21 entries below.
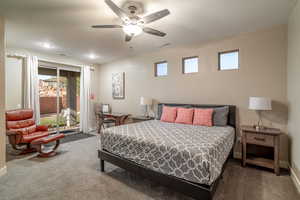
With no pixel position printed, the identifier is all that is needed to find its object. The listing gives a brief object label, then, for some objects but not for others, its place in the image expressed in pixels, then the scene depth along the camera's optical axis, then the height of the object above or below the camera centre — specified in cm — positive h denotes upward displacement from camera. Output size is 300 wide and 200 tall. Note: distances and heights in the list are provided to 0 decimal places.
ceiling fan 193 +112
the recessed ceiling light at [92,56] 502 +146
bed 160 -74
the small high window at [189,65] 394 +91
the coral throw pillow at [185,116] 342 -44
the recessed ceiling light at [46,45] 384 +143
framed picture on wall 556 +48
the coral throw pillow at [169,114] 370 -44
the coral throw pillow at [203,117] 318 -44
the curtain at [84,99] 572 -7
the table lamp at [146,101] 447 -11
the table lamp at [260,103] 265 -10
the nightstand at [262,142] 251 -80
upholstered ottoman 322 -104
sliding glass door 509 +0
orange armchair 325 -79
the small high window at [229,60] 336 +89
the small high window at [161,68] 449 +92
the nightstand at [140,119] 435 -65
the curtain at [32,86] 427 +33
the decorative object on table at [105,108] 593 -44
